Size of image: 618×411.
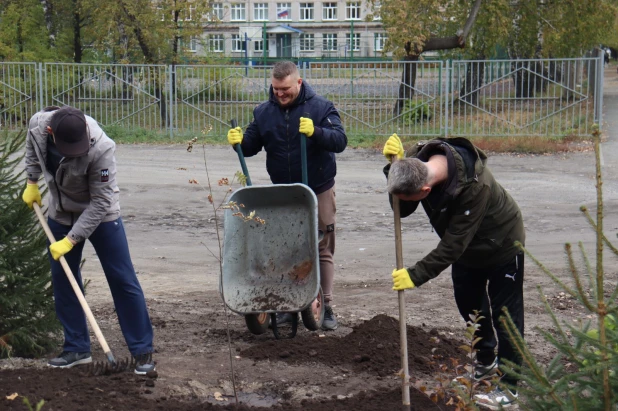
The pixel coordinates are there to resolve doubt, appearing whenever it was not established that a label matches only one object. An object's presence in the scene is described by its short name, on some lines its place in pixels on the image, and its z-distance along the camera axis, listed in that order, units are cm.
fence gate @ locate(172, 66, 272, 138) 2055
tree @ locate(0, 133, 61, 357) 552
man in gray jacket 498
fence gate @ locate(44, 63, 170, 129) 2059
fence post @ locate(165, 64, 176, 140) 2023
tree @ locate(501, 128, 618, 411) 283
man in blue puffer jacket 605
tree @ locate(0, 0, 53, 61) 2520
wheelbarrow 607
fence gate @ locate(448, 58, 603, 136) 1933
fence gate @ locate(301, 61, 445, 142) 1975
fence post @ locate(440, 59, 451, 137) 1941
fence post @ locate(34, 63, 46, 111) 2061
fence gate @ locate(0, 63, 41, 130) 2066
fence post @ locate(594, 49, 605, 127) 1891
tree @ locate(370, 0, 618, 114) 2203
